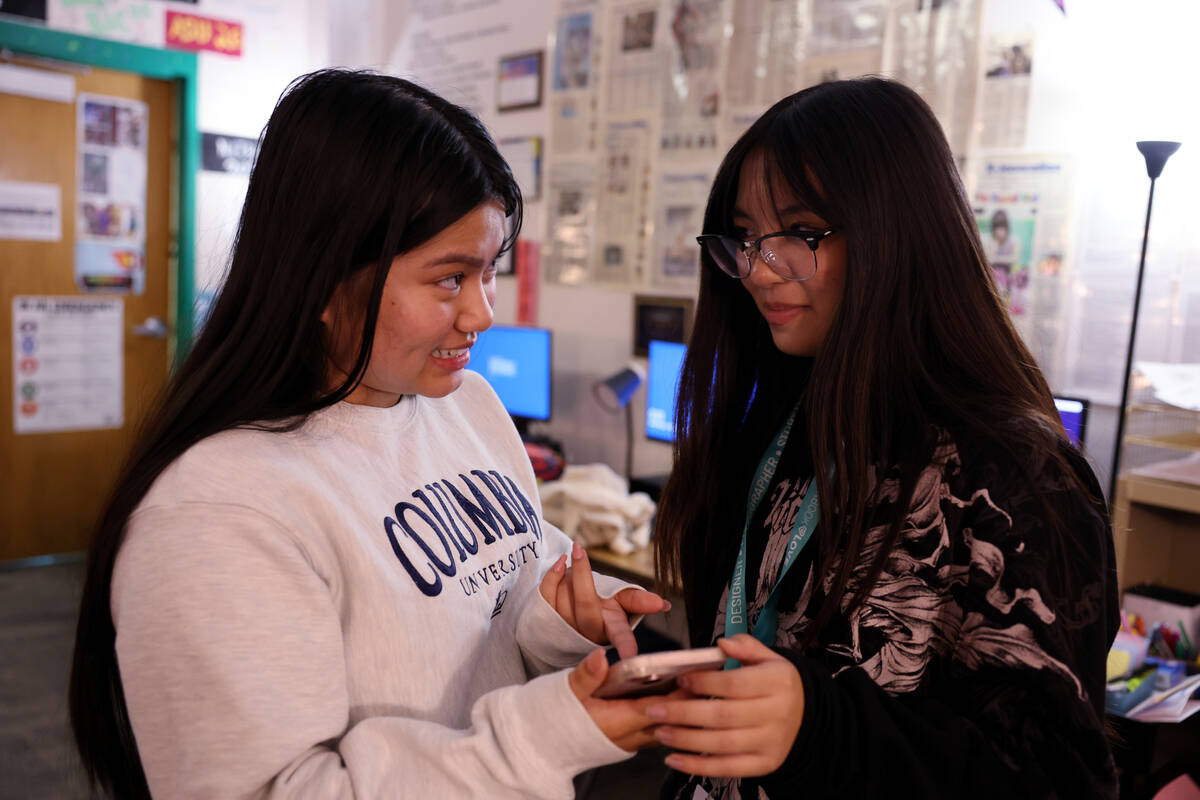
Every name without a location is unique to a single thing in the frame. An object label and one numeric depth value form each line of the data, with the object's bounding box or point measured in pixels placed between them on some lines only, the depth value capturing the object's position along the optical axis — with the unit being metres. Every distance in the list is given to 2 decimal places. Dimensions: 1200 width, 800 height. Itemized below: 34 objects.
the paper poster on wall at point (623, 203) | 3.50
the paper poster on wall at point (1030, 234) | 2.40
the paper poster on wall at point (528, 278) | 4.00
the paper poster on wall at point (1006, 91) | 2.43
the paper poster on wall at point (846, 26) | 2.76
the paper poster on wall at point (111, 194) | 4.41
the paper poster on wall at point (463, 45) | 4.10
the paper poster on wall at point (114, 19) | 4.16
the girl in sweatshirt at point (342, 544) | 0.79
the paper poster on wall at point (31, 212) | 4.20
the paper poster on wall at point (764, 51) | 2.98
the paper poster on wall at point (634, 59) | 3.43
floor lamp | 1.91
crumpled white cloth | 2.63
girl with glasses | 0.80
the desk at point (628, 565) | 2.46
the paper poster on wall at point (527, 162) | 3.96
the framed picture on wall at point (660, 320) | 3.31
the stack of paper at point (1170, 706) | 1.70
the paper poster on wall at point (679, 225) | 3.28
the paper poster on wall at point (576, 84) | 3.68
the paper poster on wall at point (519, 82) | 3.95
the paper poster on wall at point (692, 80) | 3.22
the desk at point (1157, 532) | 2.03
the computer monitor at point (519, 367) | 3.53
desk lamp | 3.15
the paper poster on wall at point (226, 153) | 4.67
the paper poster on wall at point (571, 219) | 3.73
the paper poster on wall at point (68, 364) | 4.32
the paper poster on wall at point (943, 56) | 2.53
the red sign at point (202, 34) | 4.50
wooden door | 4.24
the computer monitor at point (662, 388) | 3.05
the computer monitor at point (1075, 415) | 2.06
